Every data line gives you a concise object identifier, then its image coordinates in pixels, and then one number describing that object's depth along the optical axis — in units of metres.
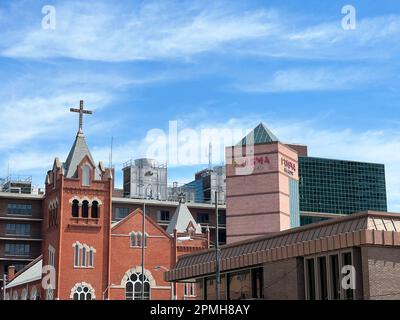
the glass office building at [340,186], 179.38
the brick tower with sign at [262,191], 109.54
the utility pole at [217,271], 33.34
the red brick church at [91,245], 81.56
